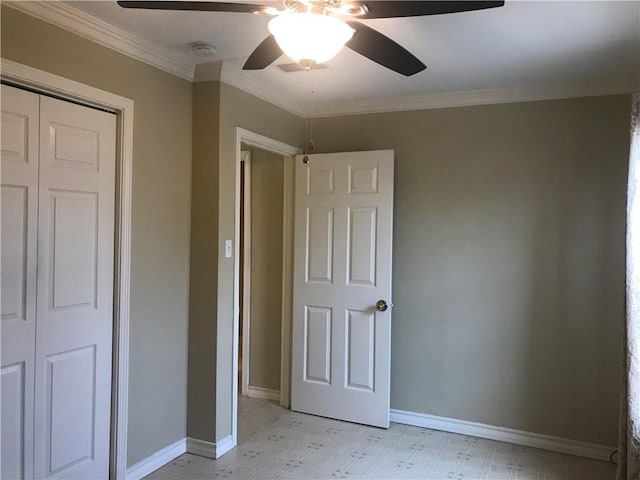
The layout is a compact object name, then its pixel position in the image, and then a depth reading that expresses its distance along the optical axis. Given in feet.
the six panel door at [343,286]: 11.94
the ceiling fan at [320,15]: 5.13
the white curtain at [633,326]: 8.14
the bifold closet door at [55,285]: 7.25
